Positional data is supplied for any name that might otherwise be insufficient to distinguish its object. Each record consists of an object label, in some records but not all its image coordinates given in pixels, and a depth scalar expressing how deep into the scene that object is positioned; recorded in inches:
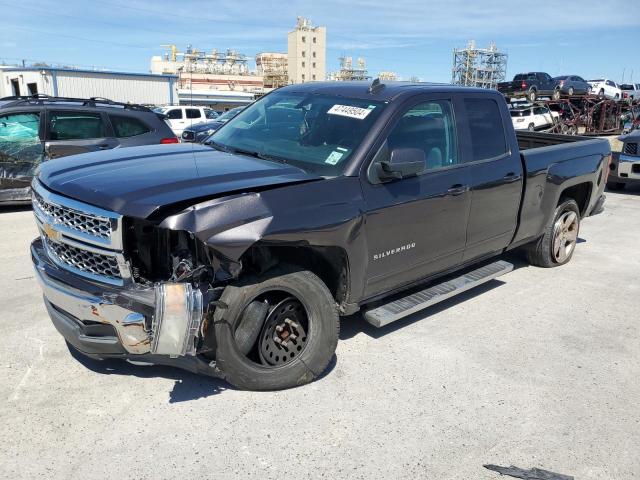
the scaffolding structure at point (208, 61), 4663.1
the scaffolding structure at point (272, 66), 4697.3
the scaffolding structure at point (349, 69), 5388.8
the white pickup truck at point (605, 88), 1398.9
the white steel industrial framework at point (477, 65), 4969.2
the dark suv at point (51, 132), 323.3
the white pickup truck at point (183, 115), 1073.5
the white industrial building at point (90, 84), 1434.5
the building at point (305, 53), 5044.3
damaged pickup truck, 113.7
